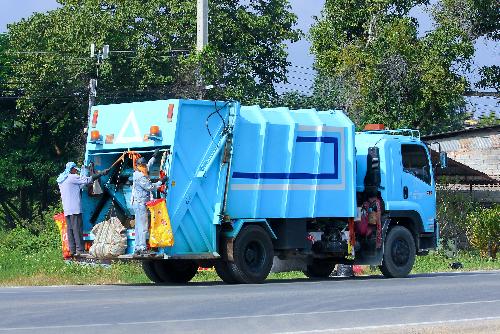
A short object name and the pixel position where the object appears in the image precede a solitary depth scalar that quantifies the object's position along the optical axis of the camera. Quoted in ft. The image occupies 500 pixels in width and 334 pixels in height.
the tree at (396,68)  138.92
